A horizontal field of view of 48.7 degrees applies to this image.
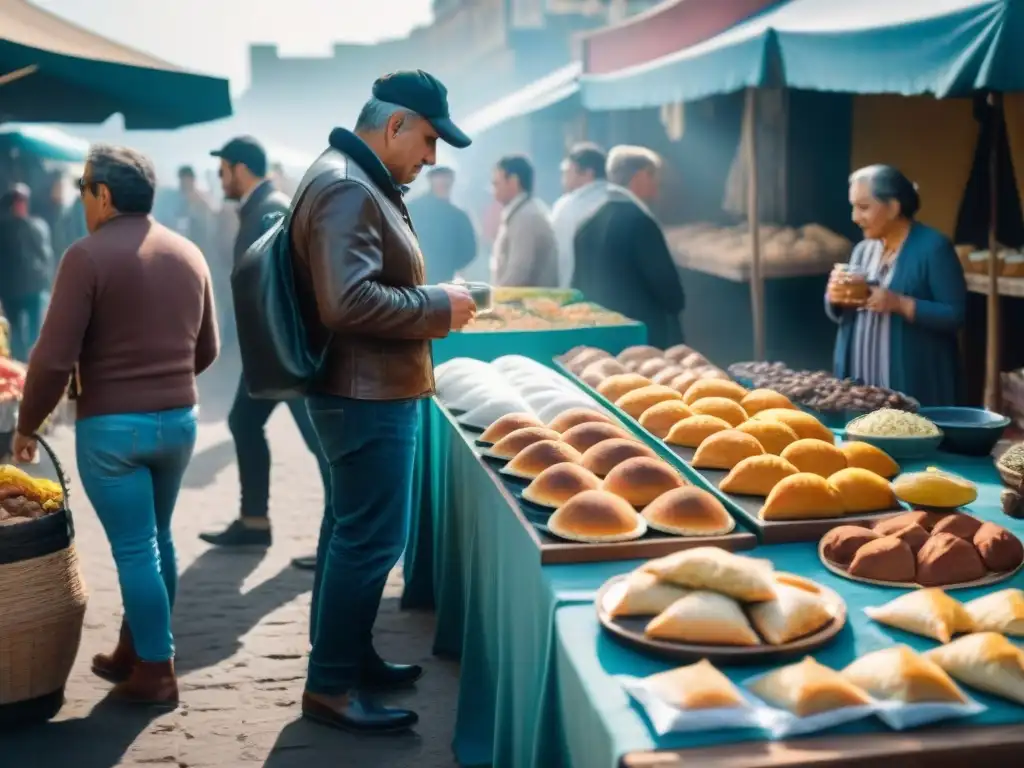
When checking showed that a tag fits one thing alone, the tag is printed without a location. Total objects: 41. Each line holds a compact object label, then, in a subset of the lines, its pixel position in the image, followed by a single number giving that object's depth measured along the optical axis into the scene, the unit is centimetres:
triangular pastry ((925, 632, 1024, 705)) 196
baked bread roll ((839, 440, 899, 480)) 320
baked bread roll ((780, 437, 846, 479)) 312
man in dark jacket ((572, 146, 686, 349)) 613
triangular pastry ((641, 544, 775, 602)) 223
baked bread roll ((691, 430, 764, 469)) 325
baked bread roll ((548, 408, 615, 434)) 376
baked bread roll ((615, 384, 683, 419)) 400
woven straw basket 367
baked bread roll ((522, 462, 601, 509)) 299
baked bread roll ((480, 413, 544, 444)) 373
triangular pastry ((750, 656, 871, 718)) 189
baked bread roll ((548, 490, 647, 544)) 271
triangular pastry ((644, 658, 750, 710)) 189
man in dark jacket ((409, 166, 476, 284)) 1039
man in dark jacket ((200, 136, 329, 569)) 552
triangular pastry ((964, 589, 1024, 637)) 217
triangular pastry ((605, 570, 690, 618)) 227
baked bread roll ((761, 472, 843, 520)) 280
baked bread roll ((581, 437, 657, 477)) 325
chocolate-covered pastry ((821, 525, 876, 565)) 258
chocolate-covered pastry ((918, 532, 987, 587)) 242
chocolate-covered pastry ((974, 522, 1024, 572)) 247
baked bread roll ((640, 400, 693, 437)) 374
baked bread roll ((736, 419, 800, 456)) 335
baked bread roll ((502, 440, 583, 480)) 329
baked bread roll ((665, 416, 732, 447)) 354
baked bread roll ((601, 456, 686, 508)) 299
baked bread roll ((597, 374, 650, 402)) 433
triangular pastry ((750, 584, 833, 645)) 214
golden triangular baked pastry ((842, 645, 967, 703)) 192
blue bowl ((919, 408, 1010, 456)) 355
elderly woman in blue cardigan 454
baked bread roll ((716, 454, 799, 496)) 302
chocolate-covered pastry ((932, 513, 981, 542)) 255
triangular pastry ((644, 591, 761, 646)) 213
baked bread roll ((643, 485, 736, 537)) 276
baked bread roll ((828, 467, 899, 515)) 286
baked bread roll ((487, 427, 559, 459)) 352
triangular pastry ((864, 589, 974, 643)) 217
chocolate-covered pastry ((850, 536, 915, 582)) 245
